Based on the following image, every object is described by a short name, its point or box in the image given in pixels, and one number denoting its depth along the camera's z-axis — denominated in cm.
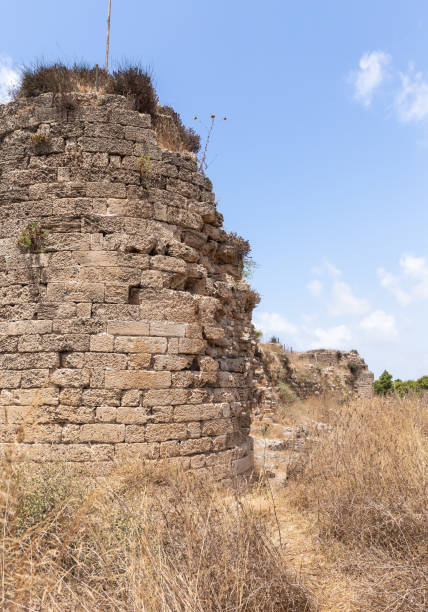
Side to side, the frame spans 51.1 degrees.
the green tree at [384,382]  2602
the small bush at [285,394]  1561
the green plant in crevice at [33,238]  525
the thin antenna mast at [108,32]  640
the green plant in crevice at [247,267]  748
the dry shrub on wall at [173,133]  613
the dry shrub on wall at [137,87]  604
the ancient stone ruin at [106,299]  486
